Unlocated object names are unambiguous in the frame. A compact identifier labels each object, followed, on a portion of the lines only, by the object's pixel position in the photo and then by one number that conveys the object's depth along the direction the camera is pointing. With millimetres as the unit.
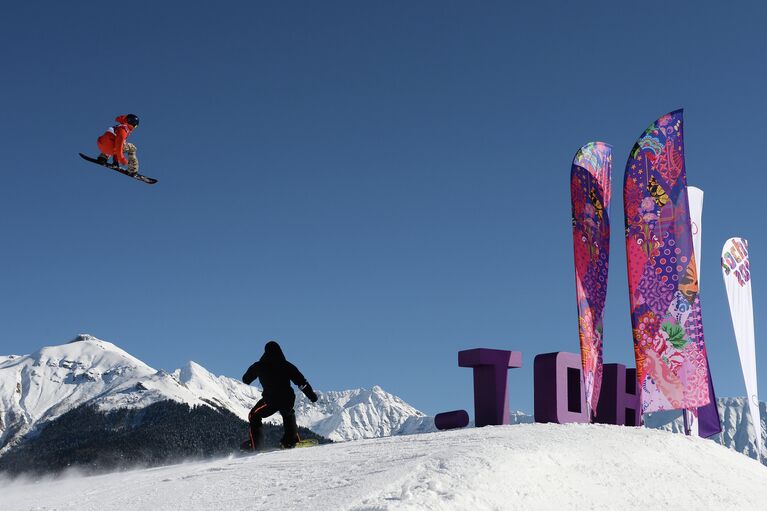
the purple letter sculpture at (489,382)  20438
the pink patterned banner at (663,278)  20250
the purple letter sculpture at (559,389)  20219
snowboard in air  20031
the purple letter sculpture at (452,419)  20203
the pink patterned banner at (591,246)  20641
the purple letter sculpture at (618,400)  21156
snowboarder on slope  17219
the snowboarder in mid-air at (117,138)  19609
